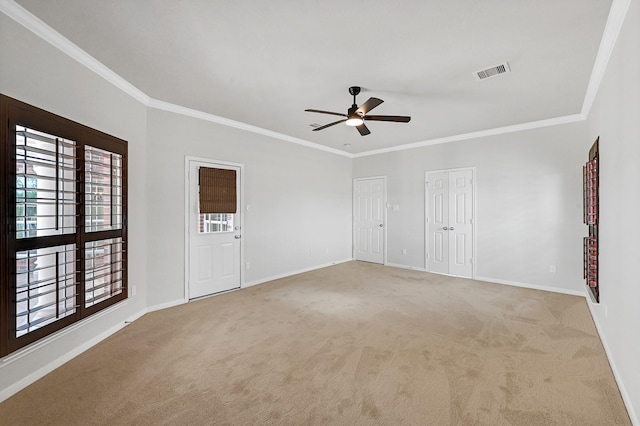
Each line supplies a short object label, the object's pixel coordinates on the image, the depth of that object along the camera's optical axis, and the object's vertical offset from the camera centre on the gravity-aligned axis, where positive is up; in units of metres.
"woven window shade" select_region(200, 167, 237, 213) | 4.38 +0.32
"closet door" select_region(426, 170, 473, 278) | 5.54 -0.23
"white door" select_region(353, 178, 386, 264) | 6.89 -0.20
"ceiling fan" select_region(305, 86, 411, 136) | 3.23 +1.08
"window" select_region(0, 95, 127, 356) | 2.07 -0.10
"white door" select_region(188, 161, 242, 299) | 4.30 -0.56
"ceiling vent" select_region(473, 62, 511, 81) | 2.92 +1.44
